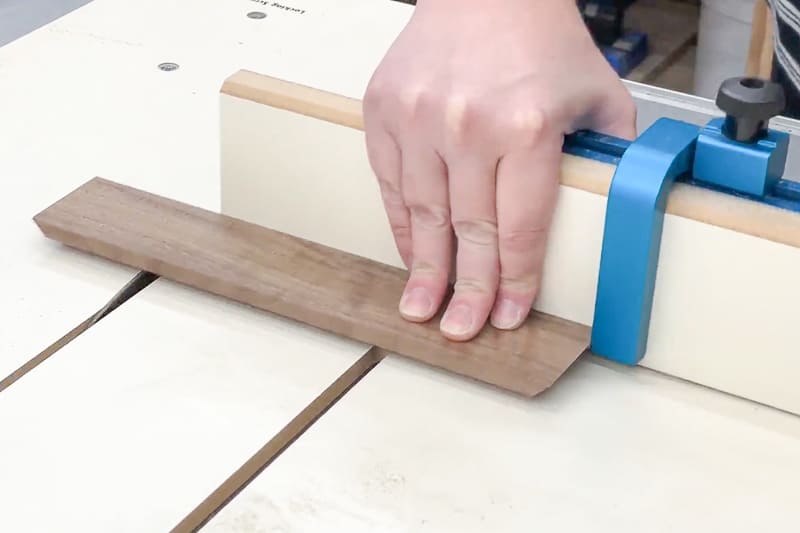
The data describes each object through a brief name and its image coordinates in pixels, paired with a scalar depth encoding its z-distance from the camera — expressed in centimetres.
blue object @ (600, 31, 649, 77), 176
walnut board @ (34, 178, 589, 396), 83
